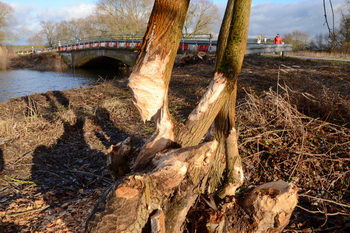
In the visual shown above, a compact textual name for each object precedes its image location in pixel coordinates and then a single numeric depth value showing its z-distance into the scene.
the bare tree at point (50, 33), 51.50
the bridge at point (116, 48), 17.02
